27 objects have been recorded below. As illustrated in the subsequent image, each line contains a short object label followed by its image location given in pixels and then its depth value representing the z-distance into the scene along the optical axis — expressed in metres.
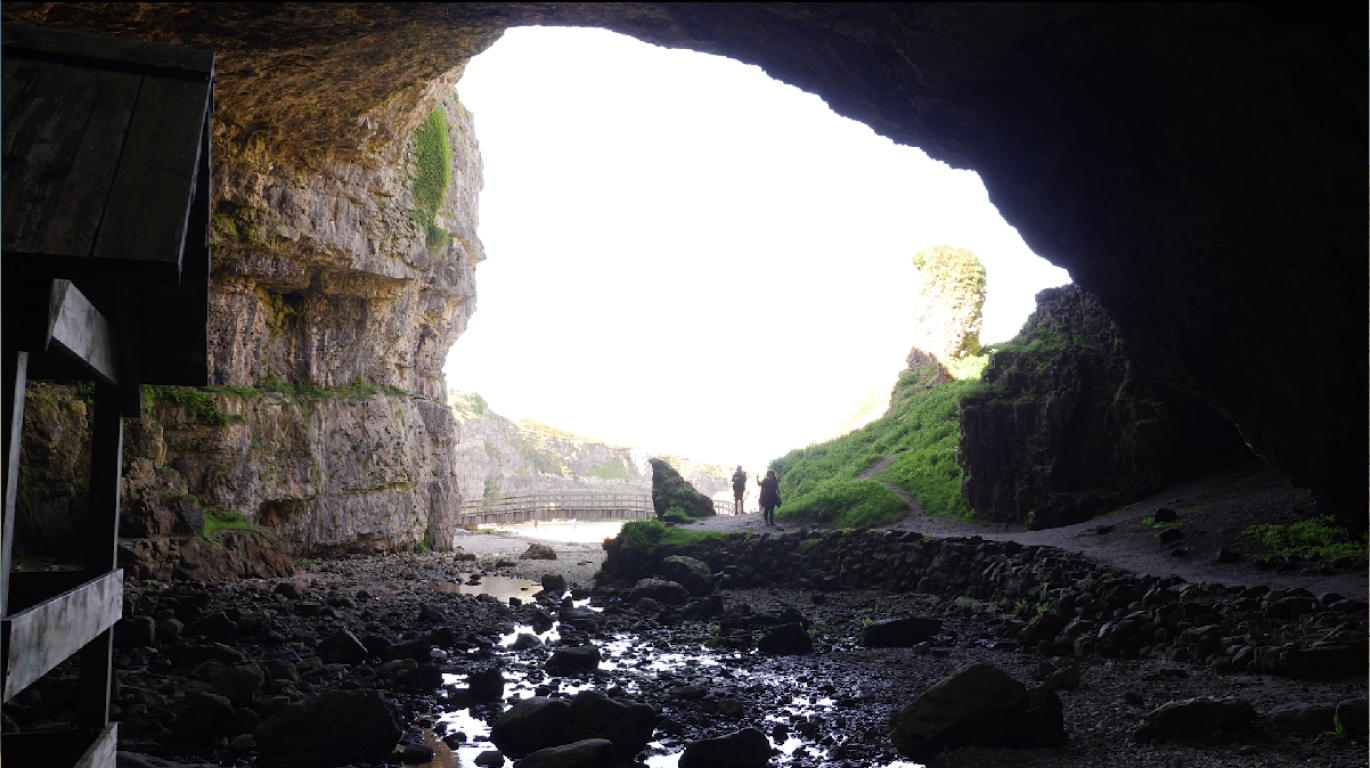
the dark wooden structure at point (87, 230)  3.45
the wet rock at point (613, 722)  7.64
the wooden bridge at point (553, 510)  47.44
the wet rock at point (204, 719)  7.43
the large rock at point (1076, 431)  17.75
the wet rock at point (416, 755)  7.37
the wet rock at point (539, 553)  28.72
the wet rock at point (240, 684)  8.29
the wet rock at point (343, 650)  10.53
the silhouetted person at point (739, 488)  31.76
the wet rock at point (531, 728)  7.73
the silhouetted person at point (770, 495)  25.86
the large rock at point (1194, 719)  6.46
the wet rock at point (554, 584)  19.70
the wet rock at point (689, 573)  18.36
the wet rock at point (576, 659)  10.79
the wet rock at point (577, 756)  6.90
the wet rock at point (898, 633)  11.94
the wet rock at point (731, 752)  7.06
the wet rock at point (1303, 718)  6.12
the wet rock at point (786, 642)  11.92
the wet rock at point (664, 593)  17.03
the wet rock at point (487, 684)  9.27
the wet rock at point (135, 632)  10.02
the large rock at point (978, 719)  7.23
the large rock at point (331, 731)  7.10
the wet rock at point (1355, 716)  5.90
